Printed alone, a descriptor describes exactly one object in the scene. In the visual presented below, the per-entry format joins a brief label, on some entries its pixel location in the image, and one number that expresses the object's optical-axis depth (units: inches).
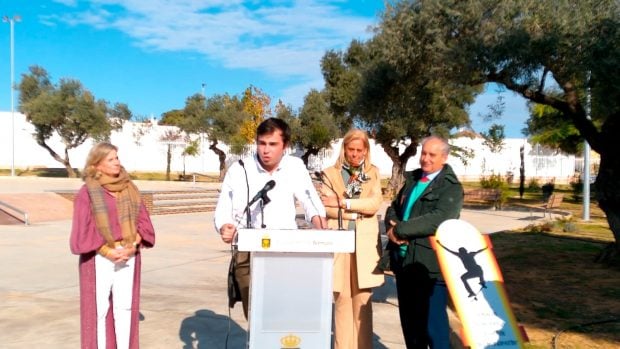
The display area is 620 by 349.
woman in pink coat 155.3
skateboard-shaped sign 137.8
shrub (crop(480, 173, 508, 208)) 883.4
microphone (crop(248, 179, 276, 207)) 136.9
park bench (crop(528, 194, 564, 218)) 730.8
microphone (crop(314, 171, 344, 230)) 169.2
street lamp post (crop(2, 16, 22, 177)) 1509.7
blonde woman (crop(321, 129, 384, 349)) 164.7
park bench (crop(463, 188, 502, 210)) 879.7
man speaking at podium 138.9
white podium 117.0
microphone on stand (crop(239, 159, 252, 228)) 137.1
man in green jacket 154.2
